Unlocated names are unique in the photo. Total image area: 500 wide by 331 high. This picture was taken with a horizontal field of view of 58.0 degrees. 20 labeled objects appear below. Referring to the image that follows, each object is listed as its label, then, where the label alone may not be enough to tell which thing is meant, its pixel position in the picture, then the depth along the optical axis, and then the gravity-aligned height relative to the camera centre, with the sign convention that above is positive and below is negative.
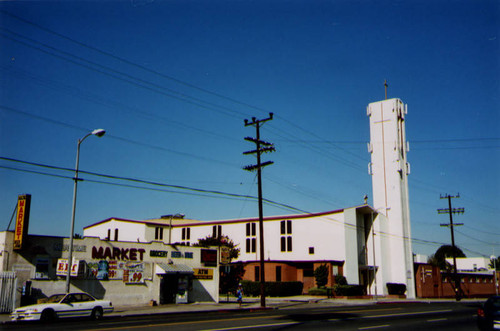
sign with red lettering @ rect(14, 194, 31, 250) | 26.44 +2.33
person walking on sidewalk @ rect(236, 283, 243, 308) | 33.09 -2.57
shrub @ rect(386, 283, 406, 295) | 59.91 -3.59
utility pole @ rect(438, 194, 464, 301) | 54.72 +4.70
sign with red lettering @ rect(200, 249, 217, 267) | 37.91 +0.25
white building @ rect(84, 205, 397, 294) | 56.91 +2.70
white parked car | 20.28 -2.28
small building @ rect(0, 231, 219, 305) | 27.84 -0.60
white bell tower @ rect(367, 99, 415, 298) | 62.72 +10.41
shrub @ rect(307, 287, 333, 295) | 50.15 -3.38
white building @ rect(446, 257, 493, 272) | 117.94 -0.59
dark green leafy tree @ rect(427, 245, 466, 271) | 138.62 +2.68
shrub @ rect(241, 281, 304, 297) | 51.59 -3.20
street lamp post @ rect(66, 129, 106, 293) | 24.39 +3.06
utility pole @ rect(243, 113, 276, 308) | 32.97 +7.92
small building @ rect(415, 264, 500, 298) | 64.19 -3.40
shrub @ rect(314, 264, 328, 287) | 53.72 -1.73
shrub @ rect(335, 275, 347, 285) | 53.50 -2.19
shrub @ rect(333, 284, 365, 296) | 51.03 -3.29
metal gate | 26.12 -1.77
